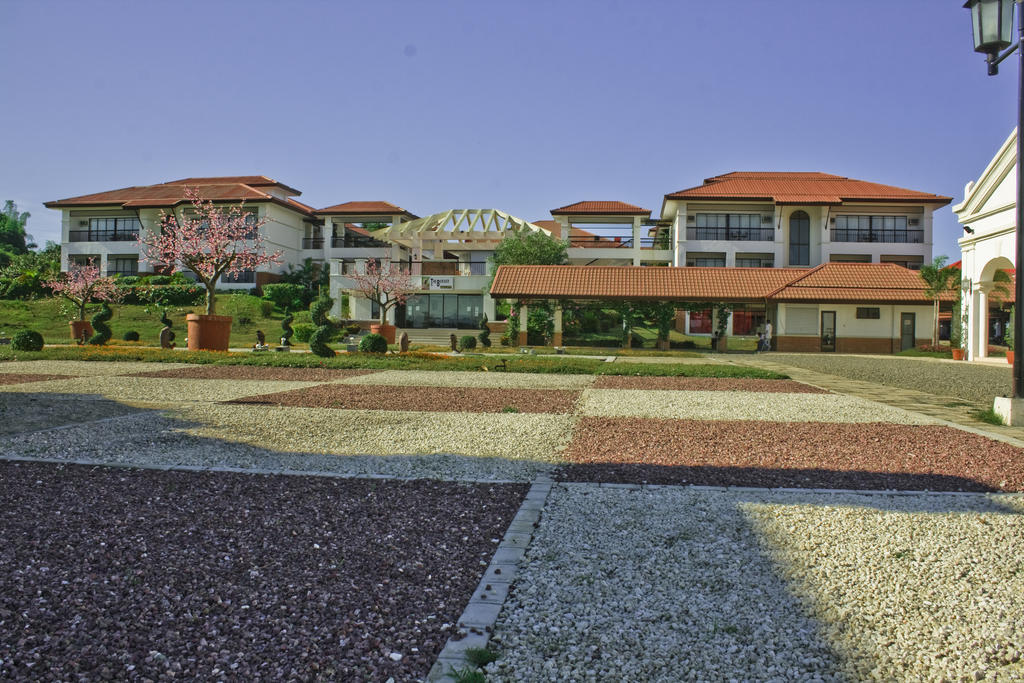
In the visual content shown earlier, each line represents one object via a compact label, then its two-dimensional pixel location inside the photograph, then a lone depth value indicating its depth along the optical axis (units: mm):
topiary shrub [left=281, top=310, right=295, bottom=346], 26709
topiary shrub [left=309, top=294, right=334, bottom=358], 20938
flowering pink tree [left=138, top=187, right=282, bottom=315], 23406
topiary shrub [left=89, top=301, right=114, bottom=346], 23672
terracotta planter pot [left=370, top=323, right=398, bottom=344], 31697
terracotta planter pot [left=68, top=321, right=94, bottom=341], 26516
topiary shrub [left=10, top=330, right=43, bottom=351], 21094
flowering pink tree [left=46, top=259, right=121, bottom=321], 29922
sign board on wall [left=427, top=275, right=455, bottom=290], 40406
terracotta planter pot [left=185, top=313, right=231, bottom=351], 22391
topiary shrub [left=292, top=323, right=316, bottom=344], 31781
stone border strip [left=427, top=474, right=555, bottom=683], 2752
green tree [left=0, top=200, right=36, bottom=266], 68081
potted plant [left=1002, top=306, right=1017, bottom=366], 23312
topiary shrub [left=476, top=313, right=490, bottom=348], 31547
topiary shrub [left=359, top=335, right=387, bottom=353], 22266
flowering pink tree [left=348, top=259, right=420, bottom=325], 37344
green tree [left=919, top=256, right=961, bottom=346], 31406
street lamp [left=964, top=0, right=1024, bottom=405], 8773
